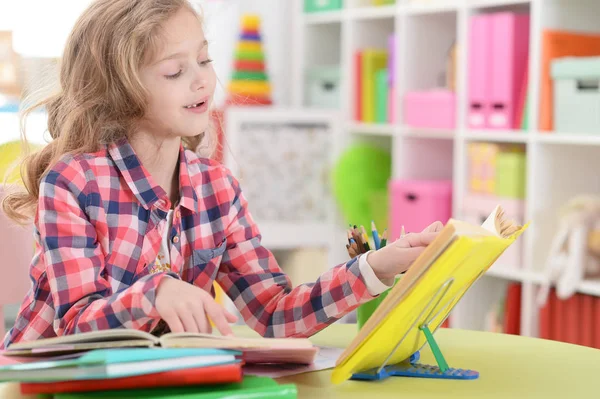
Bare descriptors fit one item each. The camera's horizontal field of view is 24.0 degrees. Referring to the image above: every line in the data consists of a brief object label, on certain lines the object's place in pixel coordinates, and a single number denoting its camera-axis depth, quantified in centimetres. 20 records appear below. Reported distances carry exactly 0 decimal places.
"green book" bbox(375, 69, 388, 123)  449
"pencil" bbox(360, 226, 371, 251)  218
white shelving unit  382
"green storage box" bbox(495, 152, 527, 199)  391
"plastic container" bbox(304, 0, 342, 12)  472
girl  206
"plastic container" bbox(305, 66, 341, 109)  475
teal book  153
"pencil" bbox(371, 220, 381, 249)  212
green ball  452
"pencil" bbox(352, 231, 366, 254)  217
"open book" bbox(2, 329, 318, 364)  162
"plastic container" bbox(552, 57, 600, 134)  364
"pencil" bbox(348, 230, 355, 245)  218
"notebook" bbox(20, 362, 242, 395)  157
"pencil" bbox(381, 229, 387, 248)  216
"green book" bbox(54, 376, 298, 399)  156
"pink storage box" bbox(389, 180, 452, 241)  418
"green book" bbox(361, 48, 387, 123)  455
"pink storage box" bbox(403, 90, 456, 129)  415
